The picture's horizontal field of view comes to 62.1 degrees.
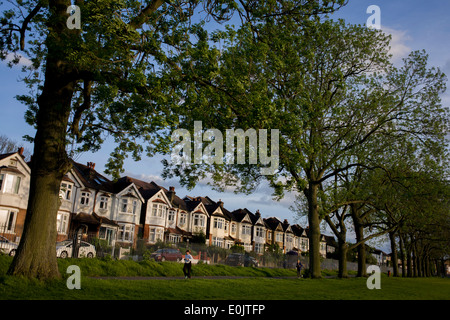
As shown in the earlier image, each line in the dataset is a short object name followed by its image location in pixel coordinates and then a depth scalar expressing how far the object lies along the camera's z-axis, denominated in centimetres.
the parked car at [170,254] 3361
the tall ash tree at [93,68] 1058
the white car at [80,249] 2331
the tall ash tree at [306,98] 1182
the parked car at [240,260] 3888
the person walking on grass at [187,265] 2069
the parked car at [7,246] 2007
